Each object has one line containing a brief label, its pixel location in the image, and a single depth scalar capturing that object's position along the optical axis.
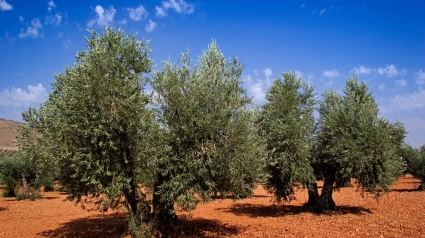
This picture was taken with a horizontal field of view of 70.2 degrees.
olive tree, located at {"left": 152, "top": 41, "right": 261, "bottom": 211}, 13.85
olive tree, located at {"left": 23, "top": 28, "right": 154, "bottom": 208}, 13.12
